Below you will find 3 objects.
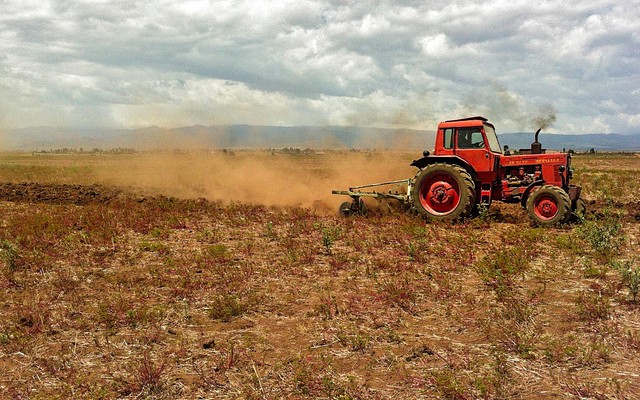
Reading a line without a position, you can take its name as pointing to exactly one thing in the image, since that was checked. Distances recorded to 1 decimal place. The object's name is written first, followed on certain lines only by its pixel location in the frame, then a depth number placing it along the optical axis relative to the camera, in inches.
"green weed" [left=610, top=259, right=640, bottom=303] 272.7
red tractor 502.0
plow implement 567.5
